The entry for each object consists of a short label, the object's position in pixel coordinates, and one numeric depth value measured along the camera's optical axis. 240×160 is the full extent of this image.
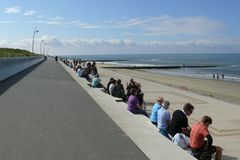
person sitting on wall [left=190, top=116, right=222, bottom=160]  7.52
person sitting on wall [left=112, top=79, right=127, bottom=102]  15.77
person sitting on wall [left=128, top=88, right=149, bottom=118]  11.55
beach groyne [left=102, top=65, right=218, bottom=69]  97.06
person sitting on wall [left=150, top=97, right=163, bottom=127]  10.00
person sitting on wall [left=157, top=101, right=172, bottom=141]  8.94
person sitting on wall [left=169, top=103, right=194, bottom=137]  8.45
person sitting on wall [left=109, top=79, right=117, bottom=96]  16.49
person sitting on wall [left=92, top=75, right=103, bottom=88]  20.14
